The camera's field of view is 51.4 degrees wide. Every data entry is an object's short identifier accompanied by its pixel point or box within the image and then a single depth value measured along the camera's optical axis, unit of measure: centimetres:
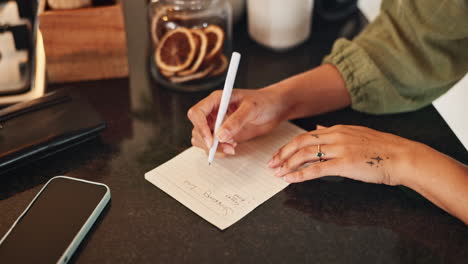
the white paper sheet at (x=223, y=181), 72
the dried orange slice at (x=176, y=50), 97
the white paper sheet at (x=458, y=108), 108
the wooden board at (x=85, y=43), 96
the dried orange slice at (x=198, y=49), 96
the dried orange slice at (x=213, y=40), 98
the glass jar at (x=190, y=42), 98
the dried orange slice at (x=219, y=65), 102
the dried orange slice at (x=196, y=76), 98
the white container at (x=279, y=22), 108
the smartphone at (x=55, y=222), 63
